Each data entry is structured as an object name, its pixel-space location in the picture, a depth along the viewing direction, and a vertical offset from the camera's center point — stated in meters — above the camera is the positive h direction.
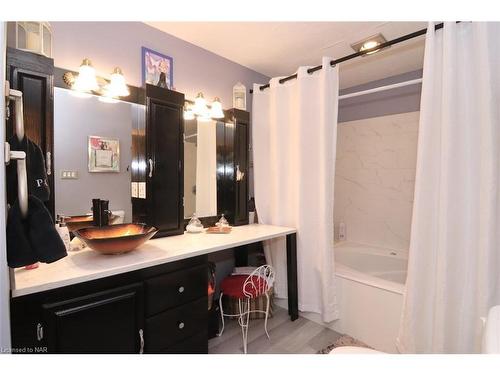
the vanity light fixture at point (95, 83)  1.50 +0.59
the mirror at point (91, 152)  1.51 +0.17
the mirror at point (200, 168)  2.18 +0.10
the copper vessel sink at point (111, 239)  1.22 -0.32
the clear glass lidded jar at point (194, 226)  2.03 -0.38
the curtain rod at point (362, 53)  1.57 +0.92
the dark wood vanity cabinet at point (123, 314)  1.02 -0.63
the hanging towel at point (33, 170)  0.88 +0.03
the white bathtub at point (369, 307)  1.81 -0.97
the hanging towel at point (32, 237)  0.79 -0.19
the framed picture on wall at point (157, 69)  1.85 +0.84
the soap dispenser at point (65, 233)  1.36 -0.30
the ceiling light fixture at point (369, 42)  2.01 +1.13
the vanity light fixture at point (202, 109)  2.11 +0.60
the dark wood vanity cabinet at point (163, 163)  1.74 +0.11
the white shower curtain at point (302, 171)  2.05 +0.07
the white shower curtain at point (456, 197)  1.32 -0.09
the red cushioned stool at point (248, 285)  1.76 -0.77
